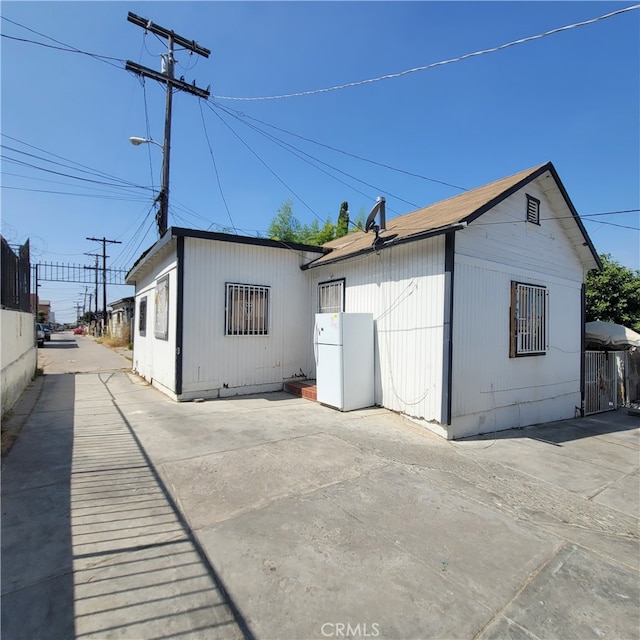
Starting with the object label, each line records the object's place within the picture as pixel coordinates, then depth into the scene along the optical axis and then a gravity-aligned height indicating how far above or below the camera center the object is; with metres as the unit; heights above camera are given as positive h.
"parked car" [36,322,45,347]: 24.50 -1.30
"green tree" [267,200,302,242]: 23.42 +6.48
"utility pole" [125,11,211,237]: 10.02 +7.16
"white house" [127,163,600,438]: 5.82 +0.37
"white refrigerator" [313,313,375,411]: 6.66 -0.73
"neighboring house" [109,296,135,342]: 23.19 +0.14
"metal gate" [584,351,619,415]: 8.98 -1.45
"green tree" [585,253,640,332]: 11.56 +1.07
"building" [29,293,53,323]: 76.81 +2.78
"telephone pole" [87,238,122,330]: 31.34 +4.08
